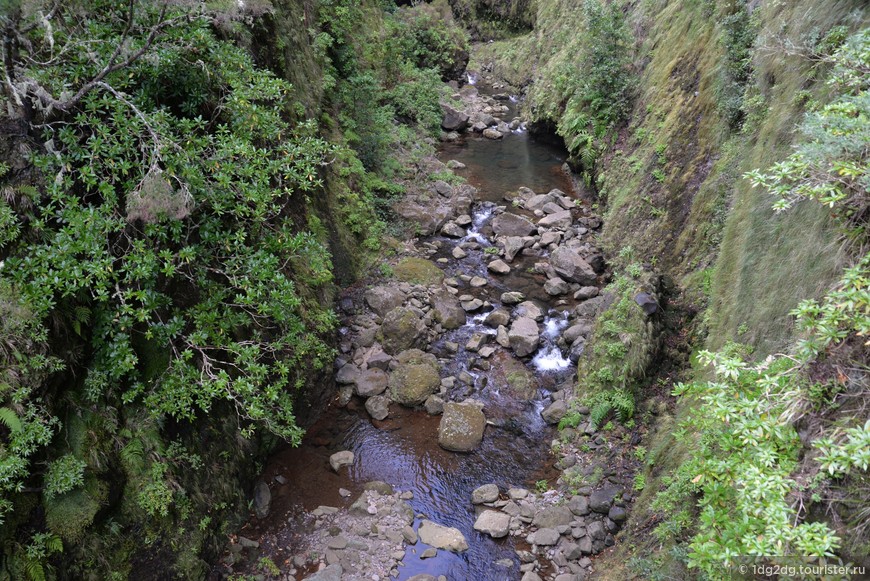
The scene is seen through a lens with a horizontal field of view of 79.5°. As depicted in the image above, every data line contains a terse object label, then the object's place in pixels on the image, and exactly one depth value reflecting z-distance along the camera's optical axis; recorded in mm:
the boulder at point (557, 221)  16422
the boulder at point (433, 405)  10836
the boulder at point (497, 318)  12945
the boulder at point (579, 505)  8484
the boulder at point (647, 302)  9641
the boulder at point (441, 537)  8336
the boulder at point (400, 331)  12156
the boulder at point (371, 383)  11172
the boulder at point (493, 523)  8445
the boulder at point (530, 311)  13031
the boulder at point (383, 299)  13016
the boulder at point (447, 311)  13031
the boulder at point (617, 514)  8148
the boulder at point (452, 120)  24438
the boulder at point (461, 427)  10086
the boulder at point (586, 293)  13469
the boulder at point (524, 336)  12047
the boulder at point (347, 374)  11344
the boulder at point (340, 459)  9680
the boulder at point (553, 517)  8406
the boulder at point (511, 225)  16375
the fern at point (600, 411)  9602
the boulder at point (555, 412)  10410
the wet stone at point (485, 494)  9008
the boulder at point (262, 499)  8617
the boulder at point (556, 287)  13789
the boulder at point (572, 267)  13930
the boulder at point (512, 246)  15516
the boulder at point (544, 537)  8172
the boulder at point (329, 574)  7681
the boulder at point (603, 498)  8397
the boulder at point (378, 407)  10779
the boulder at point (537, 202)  17781
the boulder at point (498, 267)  14914
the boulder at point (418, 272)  14188
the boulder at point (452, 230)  16547
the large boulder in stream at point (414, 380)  11016
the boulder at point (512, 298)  13625
